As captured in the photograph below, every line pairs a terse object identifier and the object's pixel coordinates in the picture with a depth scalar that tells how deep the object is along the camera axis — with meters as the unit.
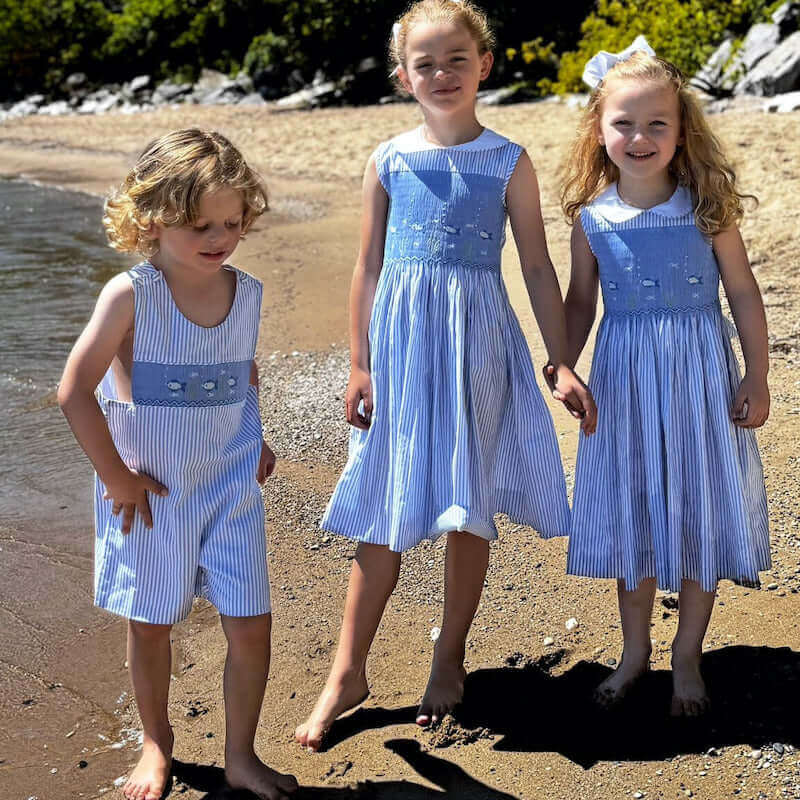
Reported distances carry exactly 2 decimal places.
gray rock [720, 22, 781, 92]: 13.70
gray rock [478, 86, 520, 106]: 17.47
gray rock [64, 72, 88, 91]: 26.56
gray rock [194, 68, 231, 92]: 23.95
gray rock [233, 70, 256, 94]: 23.03
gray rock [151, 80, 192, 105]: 23.95
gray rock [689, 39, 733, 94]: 13.75
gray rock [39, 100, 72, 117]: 24.26
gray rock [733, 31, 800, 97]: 12.41
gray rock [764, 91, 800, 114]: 11.29
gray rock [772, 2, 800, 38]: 14.31
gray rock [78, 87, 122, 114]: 24.05
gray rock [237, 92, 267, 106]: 22.00
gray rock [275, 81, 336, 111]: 20.32
